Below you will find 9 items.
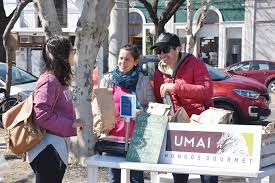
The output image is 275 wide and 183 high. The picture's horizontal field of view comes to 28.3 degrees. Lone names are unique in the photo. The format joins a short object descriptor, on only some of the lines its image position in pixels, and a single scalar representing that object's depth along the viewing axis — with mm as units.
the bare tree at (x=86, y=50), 6902
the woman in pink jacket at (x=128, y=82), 4570
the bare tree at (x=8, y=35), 9836
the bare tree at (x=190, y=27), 19547
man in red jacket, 4336
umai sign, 3561
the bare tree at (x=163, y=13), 21125
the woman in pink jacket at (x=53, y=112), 4012
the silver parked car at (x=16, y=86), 11518
